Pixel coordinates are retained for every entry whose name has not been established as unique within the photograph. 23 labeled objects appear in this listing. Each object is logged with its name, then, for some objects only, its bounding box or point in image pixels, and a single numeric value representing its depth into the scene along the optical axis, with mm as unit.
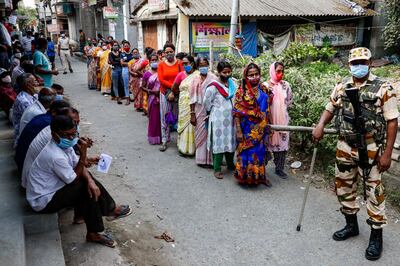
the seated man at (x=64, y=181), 3109
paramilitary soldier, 3193
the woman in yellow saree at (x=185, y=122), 6129
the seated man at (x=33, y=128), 3824
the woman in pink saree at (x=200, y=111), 5586
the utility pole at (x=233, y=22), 9180
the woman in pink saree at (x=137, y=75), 9375
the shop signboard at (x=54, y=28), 36950
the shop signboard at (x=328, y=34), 15531
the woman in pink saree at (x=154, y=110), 6730
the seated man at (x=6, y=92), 7215
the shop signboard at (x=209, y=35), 14141
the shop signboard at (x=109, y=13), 18781
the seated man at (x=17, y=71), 7461
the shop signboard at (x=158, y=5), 14875
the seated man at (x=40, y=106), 4574
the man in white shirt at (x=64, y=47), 16375
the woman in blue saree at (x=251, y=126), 4621
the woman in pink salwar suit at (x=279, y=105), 4918
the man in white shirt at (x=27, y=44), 13947
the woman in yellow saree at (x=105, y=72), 11727
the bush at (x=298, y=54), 8398
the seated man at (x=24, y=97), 5218
